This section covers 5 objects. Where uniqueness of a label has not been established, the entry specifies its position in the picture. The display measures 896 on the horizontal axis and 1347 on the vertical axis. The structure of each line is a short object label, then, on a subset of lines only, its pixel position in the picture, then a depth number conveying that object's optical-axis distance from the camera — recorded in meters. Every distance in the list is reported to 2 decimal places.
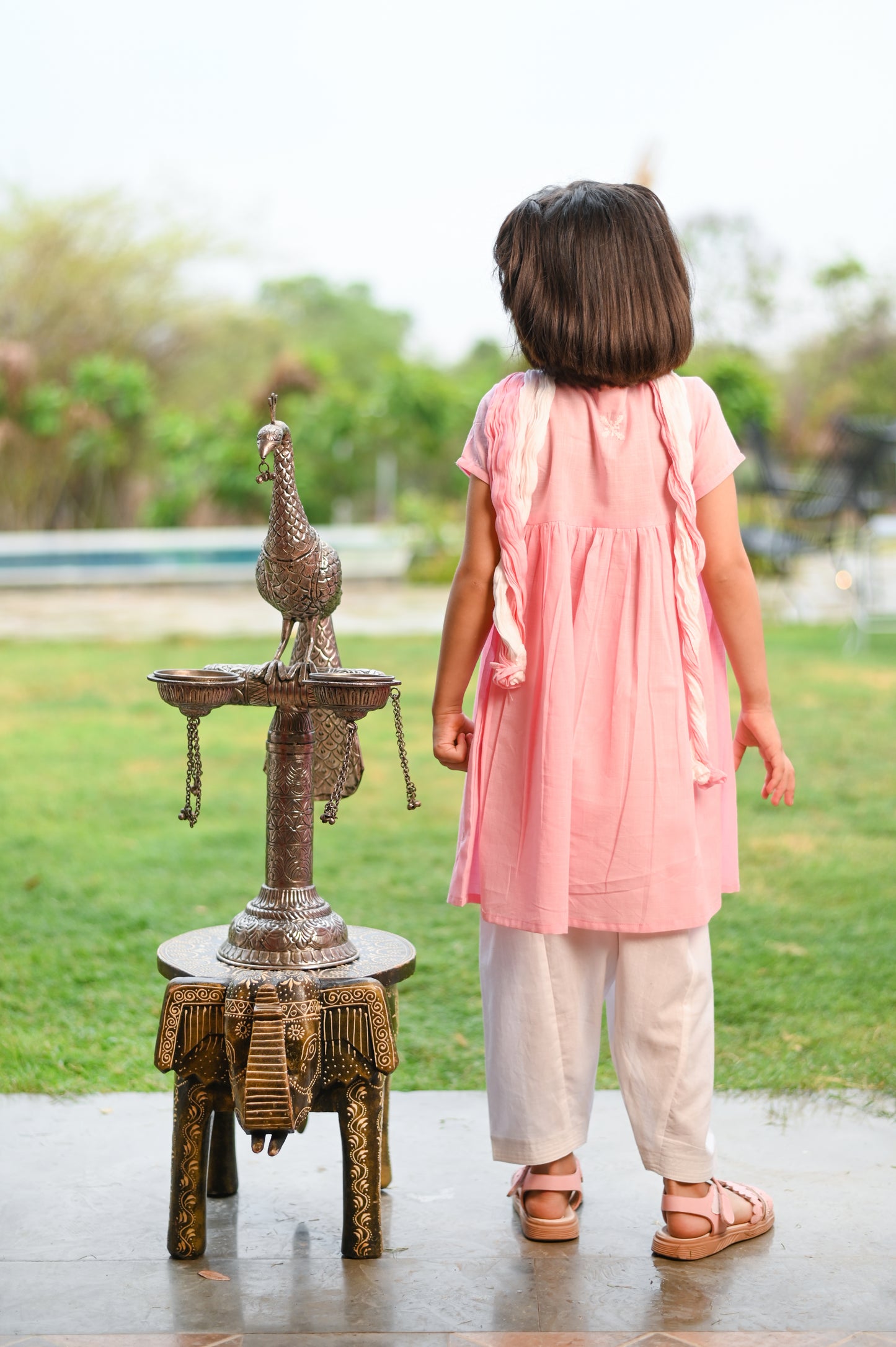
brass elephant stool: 2.99
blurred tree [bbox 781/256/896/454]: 26.72
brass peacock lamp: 3.07
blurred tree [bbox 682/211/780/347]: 28.69
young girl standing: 3.06
